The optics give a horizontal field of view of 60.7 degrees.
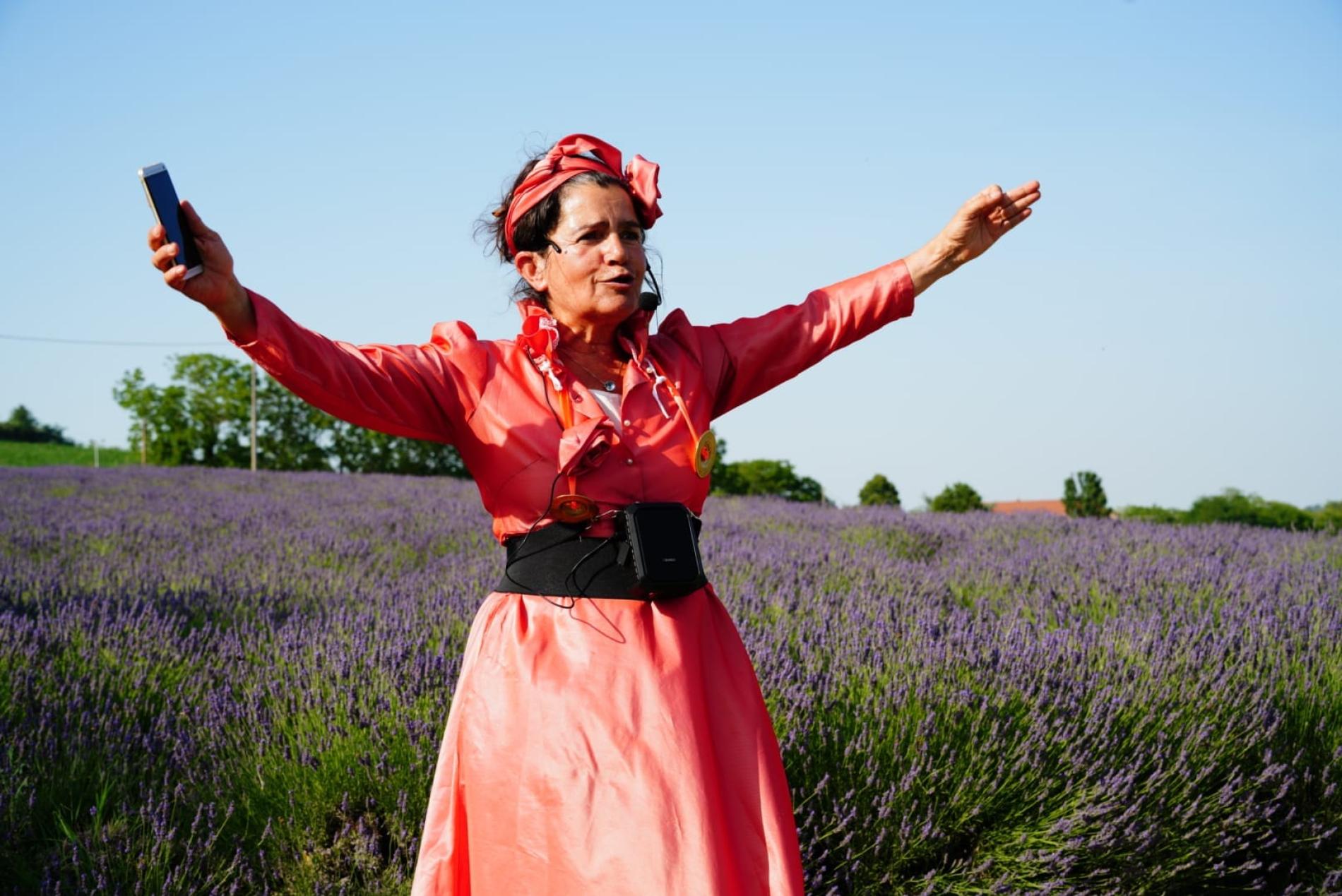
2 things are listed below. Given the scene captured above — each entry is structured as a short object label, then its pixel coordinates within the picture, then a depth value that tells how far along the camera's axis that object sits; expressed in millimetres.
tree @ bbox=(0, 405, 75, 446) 38312
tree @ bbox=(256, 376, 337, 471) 24172
